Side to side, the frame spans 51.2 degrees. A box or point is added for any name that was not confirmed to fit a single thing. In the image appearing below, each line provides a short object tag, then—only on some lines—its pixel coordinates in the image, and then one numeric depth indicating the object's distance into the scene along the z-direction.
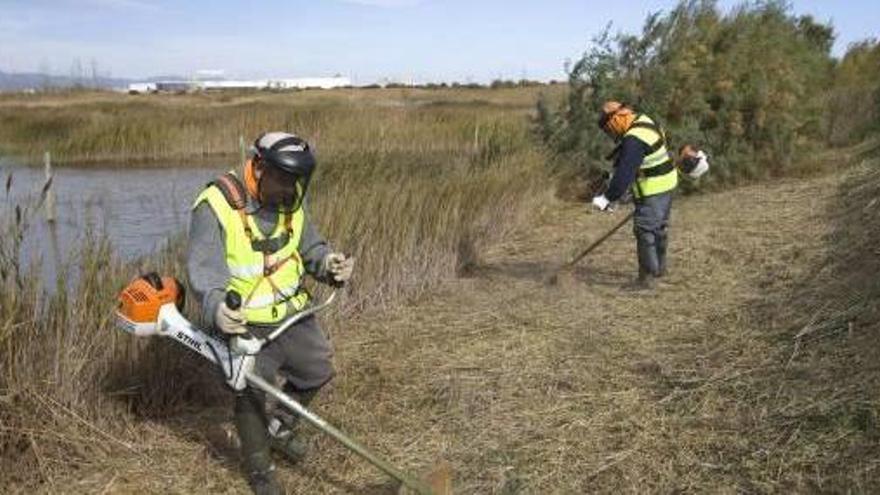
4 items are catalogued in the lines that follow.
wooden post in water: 4.63
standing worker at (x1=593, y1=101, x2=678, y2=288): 7.73
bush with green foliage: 14.46
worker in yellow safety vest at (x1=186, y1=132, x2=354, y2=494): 3.75
